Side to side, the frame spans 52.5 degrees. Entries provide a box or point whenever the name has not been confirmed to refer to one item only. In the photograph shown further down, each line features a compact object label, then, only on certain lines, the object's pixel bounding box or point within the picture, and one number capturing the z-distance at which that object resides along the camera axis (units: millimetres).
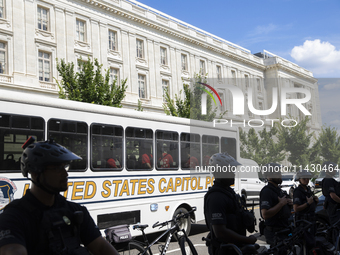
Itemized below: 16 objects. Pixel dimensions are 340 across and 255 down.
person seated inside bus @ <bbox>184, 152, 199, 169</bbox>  10148
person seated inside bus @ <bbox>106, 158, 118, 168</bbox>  8000
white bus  6500
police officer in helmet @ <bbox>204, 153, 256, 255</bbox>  3369
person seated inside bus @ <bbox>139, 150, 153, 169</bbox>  8844
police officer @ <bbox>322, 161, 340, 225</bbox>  6707
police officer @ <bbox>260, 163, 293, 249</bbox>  4676
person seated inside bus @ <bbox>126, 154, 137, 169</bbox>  8490
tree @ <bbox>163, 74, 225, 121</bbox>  28812
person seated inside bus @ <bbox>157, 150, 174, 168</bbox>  9328
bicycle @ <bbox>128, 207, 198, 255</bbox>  5027
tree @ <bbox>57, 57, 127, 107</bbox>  21469
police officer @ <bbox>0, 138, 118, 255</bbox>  1889
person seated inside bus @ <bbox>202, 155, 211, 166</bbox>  10745
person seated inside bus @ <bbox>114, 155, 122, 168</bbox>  8215
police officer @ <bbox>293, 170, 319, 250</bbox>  5880
